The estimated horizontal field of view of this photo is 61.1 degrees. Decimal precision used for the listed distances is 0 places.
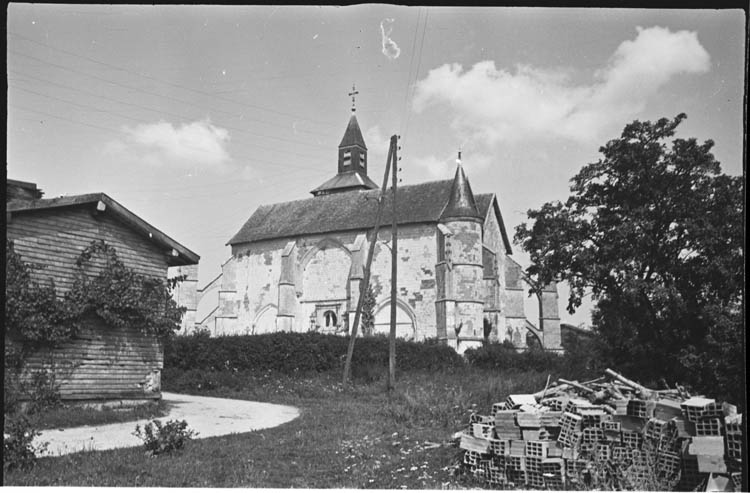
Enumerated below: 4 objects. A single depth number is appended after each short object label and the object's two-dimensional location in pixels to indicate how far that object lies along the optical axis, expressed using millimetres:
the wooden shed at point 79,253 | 13797
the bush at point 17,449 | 8617
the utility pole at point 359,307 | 22402
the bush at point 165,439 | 10195
